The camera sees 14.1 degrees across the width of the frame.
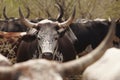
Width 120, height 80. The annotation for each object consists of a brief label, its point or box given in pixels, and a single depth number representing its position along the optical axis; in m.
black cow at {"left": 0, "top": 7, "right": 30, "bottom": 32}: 16.16
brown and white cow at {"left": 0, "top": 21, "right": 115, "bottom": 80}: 4.73
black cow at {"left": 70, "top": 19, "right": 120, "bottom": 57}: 16.17
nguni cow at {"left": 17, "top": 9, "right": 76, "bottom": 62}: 10.52
